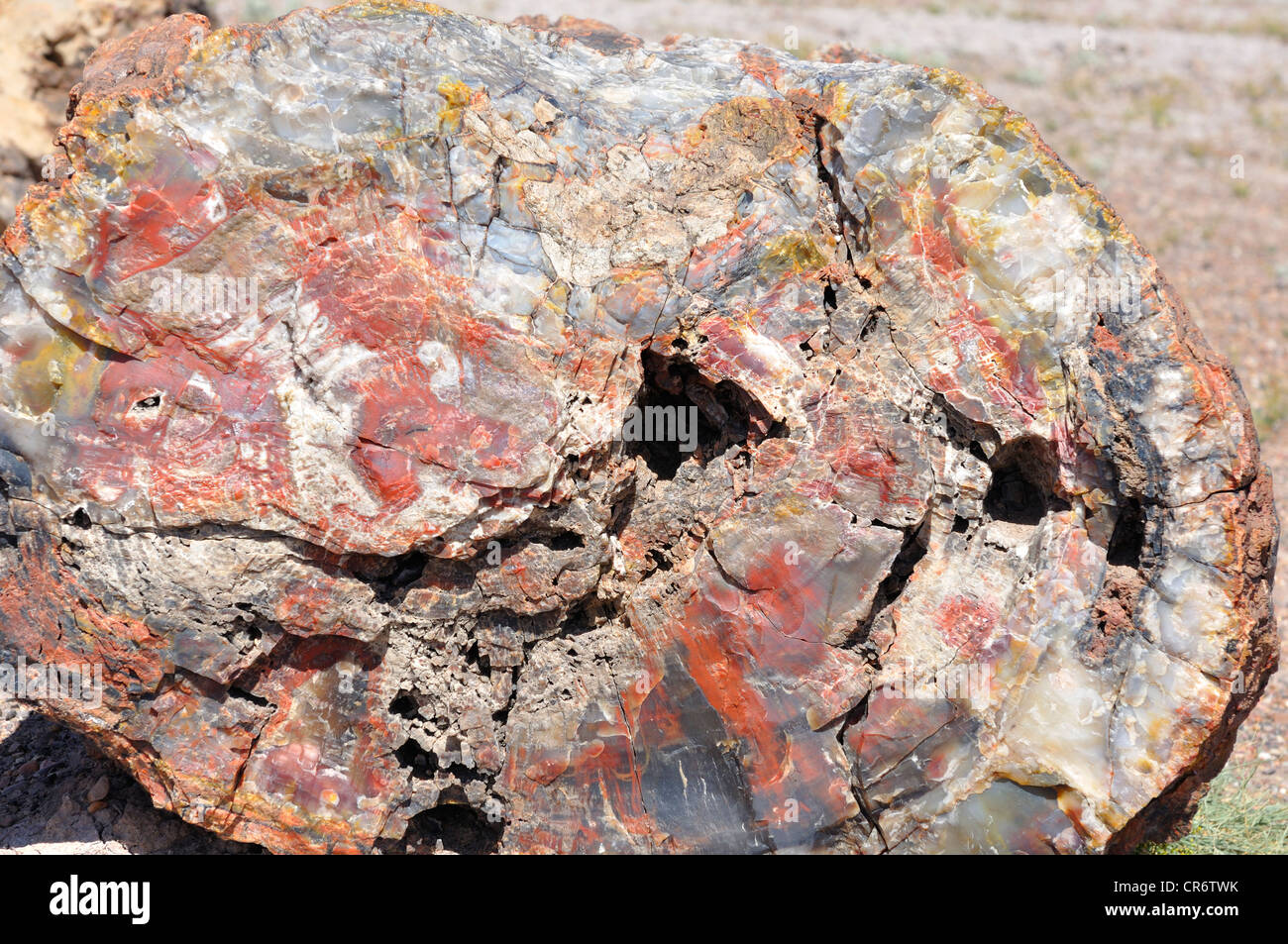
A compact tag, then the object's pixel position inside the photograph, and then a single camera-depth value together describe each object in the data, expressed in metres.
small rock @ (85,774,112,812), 4.22
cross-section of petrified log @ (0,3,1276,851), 3.42
